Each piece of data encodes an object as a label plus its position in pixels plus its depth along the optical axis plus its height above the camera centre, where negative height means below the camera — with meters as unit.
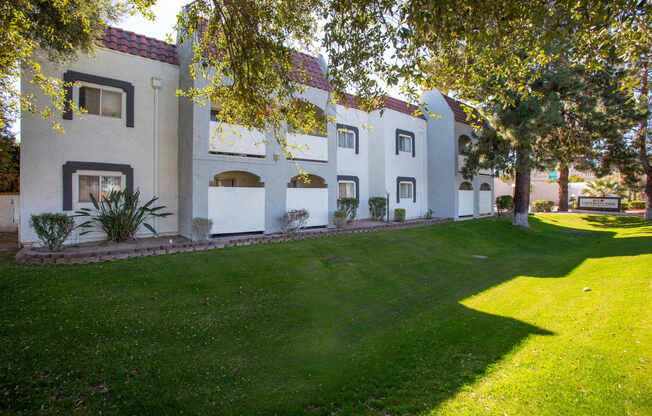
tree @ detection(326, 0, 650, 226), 4.24 +2.57
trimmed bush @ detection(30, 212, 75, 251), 9.02 -0.62
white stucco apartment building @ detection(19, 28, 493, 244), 10.25 +1.98
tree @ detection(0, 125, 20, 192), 16.26 +2.36
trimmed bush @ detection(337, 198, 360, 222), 16.11 +0.05
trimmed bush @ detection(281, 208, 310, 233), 13.41 -0.54
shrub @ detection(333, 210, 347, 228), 14.99 -0.51
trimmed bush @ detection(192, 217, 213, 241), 11.23 -0.74
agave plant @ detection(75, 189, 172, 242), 10.52 -0.27
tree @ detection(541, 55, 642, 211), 15.80 +5.01
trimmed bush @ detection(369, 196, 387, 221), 18.52 +0.06
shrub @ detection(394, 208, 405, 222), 18.73 -0.40
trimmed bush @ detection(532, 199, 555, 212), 31.36 +0.13
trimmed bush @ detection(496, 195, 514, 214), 23.98 +0.32
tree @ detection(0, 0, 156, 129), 6.22 +4.59
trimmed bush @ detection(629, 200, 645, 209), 34.06 +0.26
